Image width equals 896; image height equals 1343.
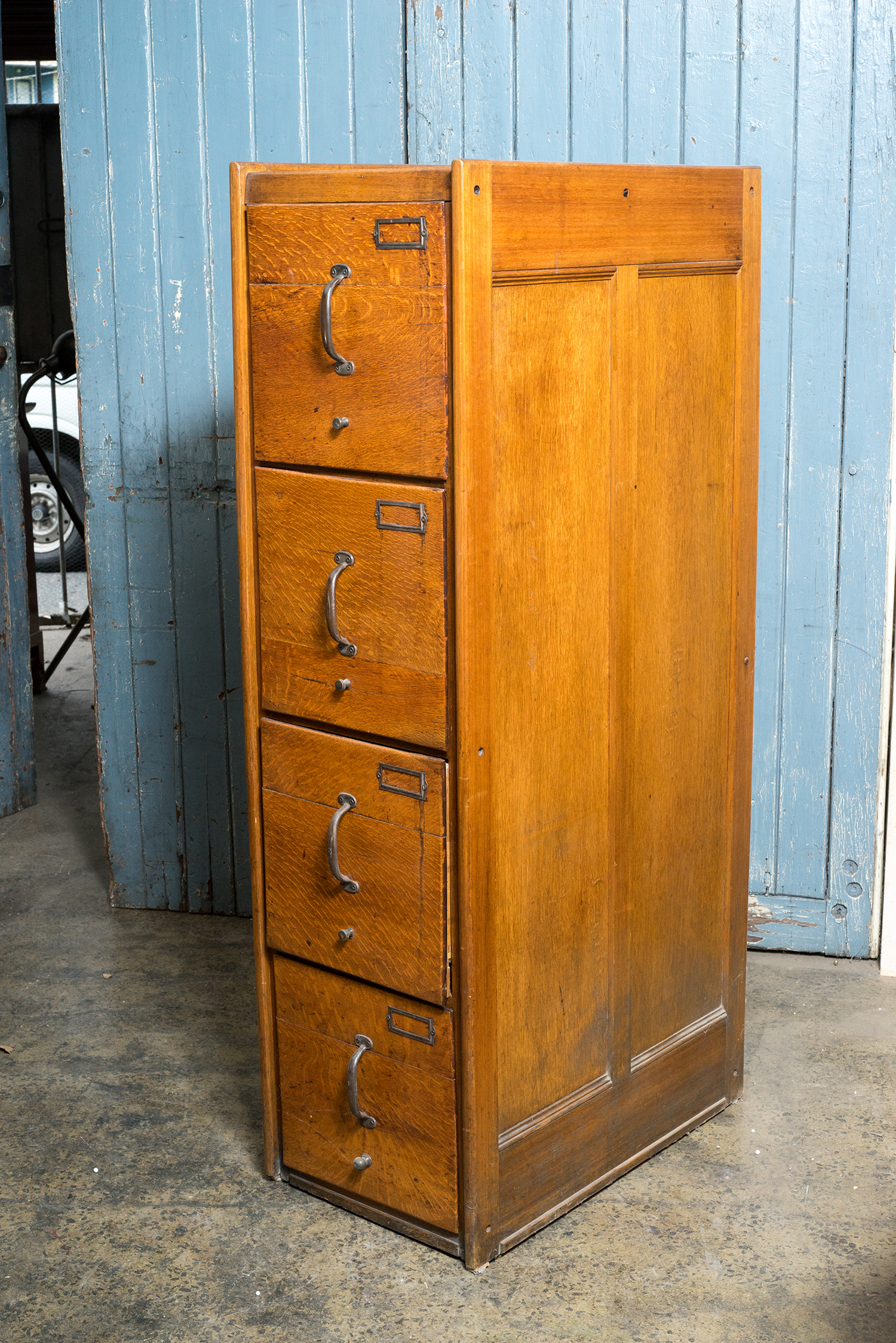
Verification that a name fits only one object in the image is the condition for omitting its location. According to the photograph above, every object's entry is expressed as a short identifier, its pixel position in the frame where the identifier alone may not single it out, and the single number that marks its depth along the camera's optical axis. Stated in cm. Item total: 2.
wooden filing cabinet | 228
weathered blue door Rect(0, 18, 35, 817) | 469
